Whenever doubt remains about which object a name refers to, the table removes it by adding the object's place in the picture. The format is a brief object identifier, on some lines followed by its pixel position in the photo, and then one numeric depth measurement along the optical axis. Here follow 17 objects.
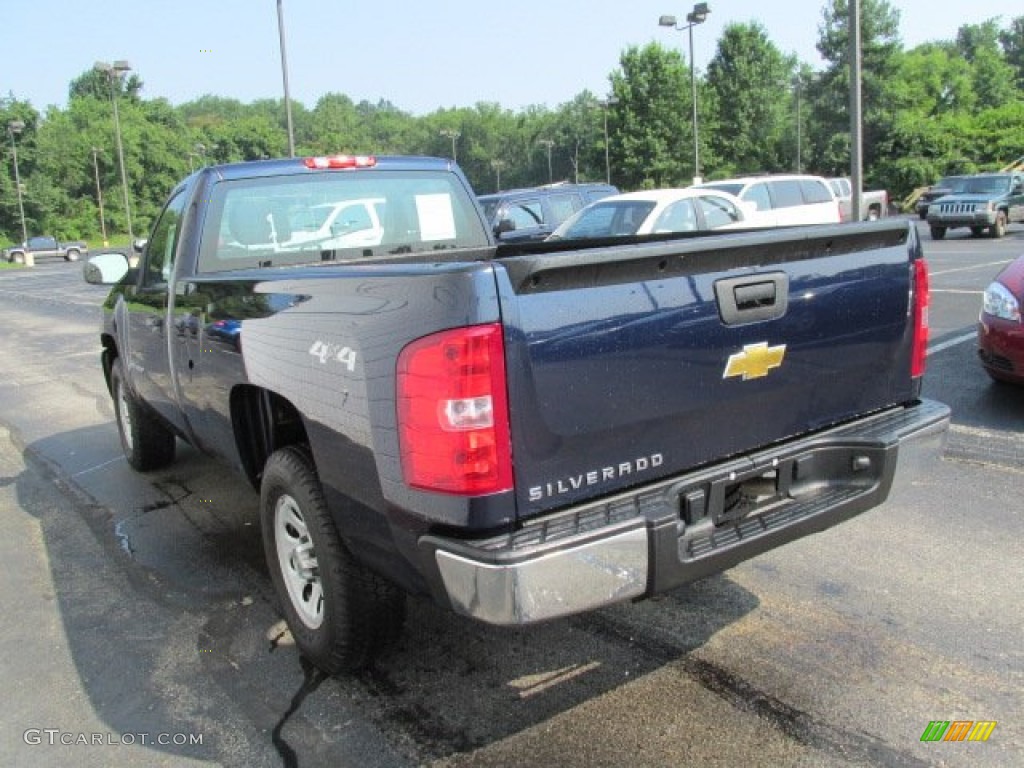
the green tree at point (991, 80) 68.50
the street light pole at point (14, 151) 57.39
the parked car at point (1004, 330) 6.04
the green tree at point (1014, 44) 102.38
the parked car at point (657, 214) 12.37
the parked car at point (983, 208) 22.98
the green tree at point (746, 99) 80.06
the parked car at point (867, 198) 24.64
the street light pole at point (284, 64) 21.16
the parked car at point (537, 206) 16.09
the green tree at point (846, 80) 56.56
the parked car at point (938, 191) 26.06
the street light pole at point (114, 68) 29.14
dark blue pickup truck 2.27
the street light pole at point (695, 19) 28.12
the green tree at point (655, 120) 75.50
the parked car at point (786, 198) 17.45
